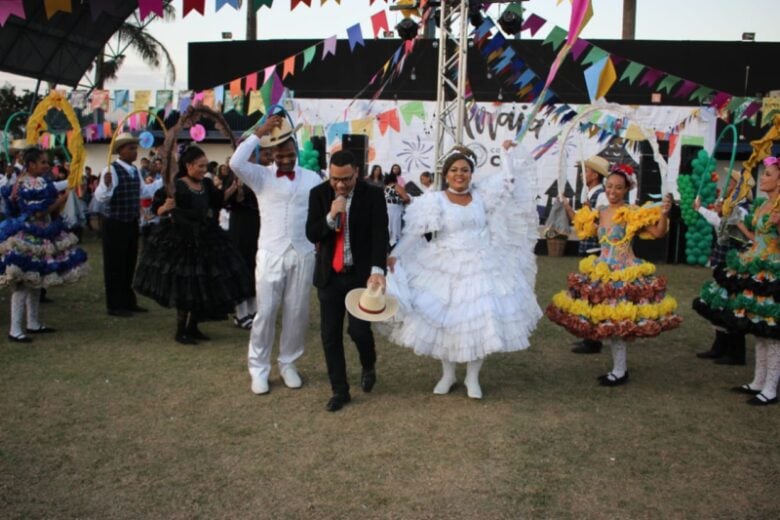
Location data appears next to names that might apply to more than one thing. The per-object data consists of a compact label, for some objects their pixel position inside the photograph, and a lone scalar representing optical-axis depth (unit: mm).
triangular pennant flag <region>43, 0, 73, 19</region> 5726
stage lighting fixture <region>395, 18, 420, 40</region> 10734
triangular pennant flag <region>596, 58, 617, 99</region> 7781
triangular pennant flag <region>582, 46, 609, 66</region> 9125
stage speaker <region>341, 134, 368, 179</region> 15828
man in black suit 4816
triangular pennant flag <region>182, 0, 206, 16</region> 6227
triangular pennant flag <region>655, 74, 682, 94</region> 10098
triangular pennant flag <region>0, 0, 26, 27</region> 6008
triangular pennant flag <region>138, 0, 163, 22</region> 5973
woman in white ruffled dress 5074
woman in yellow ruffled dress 5379
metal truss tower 9992
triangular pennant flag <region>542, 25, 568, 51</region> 9289
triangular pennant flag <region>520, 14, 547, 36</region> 9711
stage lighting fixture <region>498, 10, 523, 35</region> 10008
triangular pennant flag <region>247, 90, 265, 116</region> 14799
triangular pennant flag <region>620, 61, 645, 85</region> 10133
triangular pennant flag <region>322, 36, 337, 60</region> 10172
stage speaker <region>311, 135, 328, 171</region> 15602
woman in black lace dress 6613
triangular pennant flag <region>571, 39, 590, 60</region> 9250
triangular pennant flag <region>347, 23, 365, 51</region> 9633
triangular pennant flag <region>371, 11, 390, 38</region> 9578
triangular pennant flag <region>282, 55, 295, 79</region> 10555
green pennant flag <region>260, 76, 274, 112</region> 11570
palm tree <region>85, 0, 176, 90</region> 28688
